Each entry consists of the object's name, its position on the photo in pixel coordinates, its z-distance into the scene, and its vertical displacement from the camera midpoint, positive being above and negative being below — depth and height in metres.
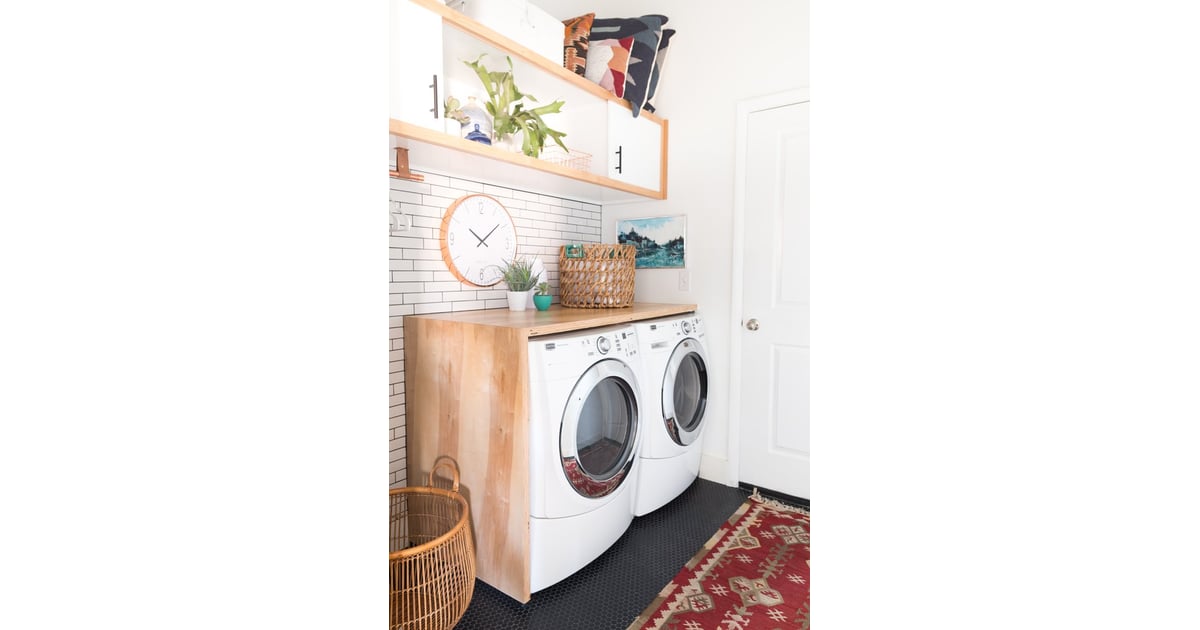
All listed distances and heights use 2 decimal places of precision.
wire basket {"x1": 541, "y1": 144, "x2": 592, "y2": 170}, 2.27 +0.63
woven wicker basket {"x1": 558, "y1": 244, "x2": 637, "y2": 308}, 2.31 +0.09
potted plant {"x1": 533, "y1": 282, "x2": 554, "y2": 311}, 2.25 -0.02
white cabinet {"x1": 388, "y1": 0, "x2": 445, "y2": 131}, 1.42 +0.66
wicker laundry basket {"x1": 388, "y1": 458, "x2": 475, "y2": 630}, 1.36 -0.79
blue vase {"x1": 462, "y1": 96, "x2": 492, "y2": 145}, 1.82 +0.61
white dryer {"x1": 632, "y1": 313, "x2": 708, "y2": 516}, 2.18 -0.50
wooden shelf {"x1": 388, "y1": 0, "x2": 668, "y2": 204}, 1.55 +0.50
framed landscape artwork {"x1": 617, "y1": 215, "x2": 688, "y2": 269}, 2.70 +0.31
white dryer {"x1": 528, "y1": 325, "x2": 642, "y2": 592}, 1.64 -0.53
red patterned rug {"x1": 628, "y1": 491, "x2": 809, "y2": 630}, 1.57 -0.98
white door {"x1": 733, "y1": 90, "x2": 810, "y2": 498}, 2.34 +0.02
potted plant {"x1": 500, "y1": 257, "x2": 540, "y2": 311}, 2.22 +0.05
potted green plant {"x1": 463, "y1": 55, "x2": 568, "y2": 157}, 1.91 +0.69
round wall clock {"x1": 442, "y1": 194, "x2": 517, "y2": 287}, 2.10 +0.24
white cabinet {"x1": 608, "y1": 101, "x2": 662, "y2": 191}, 2.33 +0.71
